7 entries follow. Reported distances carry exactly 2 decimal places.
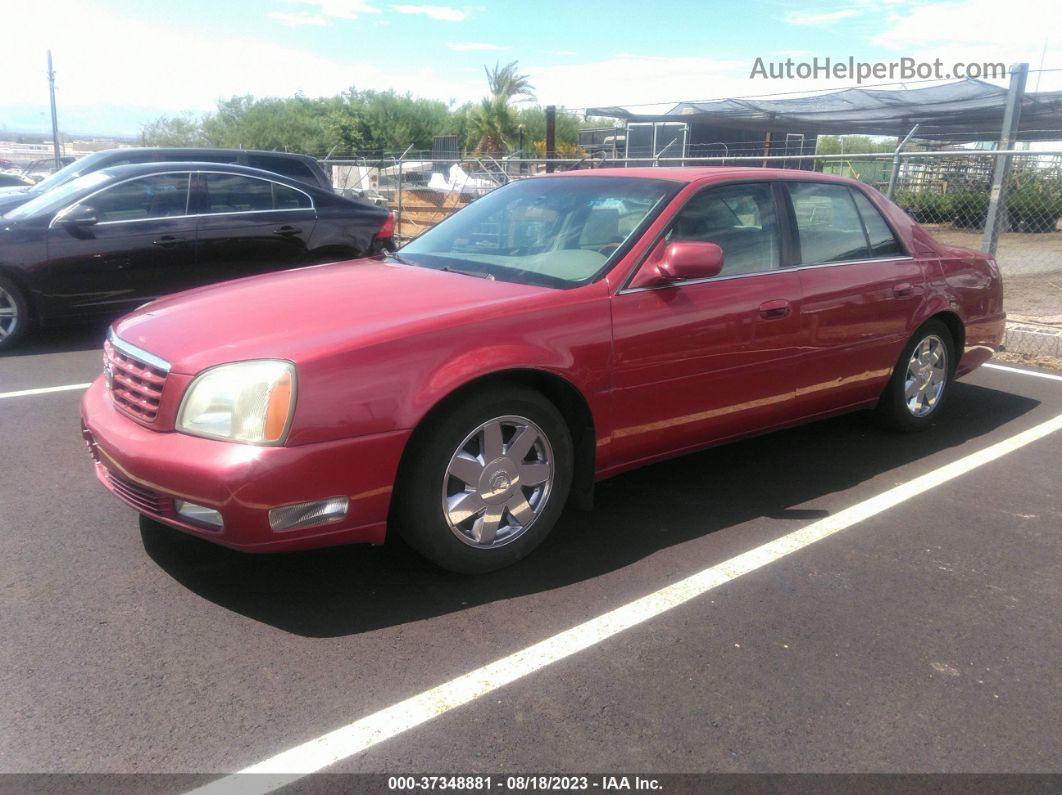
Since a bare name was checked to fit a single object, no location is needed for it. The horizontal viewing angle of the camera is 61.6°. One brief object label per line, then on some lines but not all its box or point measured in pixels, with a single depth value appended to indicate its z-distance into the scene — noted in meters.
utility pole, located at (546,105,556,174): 14.84
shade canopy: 17.98
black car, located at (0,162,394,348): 7.16
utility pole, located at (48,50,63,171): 38.66
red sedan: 2.97
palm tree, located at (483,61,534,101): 45.62
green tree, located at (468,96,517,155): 37.66
